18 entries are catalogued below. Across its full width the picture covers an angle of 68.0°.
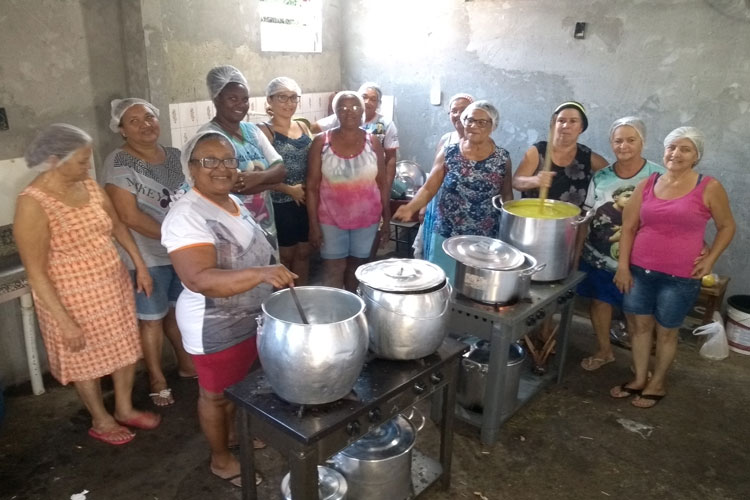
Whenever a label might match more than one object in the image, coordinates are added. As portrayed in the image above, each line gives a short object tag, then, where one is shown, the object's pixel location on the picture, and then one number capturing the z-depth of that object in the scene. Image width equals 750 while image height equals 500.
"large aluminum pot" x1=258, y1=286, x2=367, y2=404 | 1.60
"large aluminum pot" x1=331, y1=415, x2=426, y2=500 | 2.21
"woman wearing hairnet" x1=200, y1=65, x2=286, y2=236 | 2.93
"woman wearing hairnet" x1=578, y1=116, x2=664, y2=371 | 3.09
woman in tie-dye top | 3.50
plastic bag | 3.79
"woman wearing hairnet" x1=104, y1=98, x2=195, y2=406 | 2.76
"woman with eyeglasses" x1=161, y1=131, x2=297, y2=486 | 1.90
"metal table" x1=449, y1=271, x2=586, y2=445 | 2.63
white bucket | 3.82
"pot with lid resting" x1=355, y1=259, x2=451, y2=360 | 1.91
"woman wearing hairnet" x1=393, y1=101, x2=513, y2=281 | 3.15
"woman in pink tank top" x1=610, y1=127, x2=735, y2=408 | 2.84
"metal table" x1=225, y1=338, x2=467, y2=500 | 1.72
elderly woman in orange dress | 2.31
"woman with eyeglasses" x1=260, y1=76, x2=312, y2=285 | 3.46
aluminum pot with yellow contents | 2.78
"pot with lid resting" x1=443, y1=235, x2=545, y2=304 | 2.57
